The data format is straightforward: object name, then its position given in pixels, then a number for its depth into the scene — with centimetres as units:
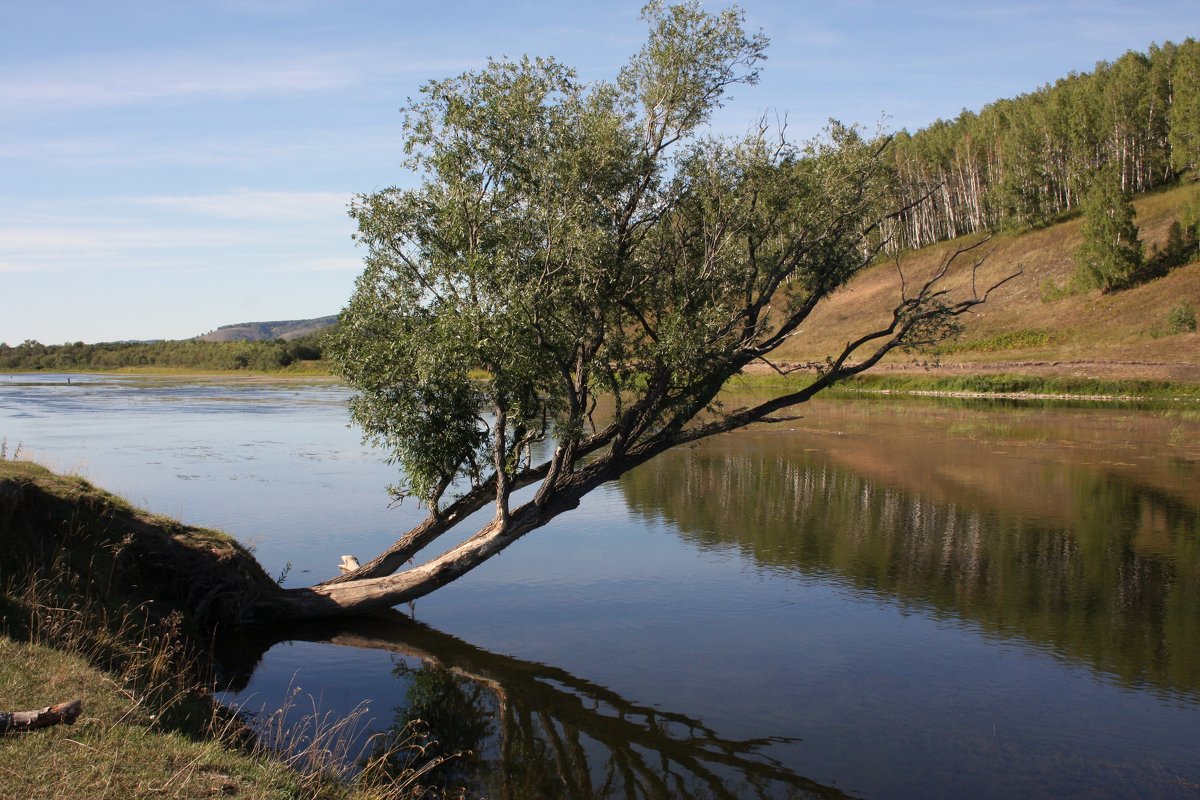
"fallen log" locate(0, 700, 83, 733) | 680
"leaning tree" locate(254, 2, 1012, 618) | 1416
